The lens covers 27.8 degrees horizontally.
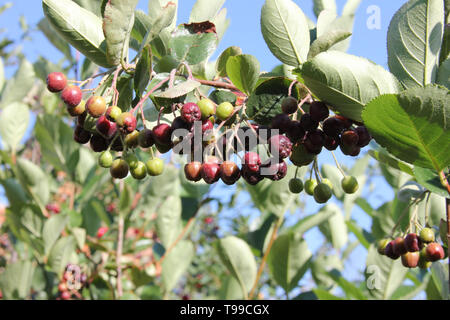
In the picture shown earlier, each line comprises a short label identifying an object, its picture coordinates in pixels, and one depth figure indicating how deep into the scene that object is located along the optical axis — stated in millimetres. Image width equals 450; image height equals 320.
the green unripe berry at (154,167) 506
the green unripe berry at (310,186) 531
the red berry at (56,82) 482
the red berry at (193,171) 472
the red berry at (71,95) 475
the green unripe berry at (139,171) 507
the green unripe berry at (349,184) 521
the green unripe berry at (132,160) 505
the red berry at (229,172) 462
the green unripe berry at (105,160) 499
